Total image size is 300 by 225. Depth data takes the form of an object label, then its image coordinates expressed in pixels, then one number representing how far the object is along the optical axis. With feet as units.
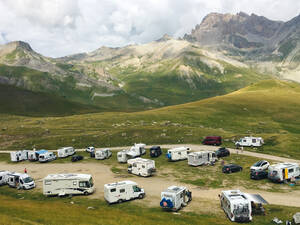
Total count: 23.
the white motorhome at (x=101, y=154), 204.85
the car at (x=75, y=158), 205.16
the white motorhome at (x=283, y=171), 138.21
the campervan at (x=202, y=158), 175.42
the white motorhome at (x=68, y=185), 130.72
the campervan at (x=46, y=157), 207.21
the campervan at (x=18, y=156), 212.84
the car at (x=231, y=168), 159.75
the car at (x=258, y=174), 145.60
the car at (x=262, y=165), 155.84
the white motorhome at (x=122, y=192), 117.71
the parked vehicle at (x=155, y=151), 203.72
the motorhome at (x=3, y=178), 154.70
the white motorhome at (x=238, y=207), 93.66
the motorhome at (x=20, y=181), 144.24
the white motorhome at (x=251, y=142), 223.10
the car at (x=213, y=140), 232.73
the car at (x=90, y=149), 221.64
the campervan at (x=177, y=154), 190.60
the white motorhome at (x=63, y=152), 216.70
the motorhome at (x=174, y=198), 105.09
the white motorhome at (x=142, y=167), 158.71
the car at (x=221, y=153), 193.04
